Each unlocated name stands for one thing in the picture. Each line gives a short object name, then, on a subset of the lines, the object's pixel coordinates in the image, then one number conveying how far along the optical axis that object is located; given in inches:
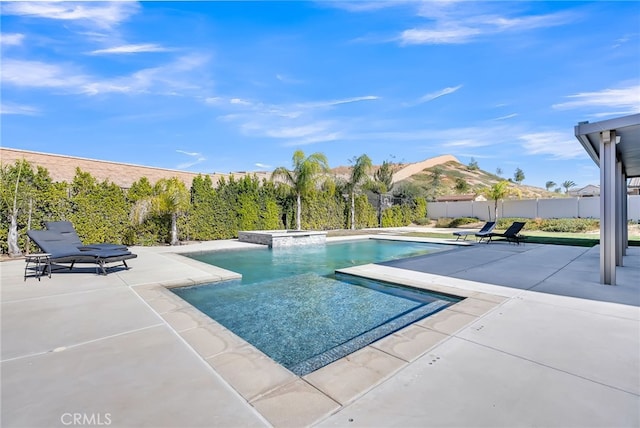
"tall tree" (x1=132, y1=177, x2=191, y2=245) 487.2
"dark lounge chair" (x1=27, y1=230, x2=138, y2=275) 247.9
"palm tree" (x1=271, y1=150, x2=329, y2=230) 674.8
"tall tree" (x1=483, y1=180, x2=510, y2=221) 963.3
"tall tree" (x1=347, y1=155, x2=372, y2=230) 823.7
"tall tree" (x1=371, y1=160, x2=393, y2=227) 1188.5
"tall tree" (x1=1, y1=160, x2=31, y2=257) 365.4
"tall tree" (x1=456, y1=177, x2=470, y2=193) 2147.3
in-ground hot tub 512.4
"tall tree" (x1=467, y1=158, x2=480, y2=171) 3233.3
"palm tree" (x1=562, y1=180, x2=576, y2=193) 2984.7
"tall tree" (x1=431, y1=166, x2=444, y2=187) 2407.7
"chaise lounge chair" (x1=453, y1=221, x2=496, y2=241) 508.6
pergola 201.5
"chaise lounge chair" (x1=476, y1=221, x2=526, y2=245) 451.2
